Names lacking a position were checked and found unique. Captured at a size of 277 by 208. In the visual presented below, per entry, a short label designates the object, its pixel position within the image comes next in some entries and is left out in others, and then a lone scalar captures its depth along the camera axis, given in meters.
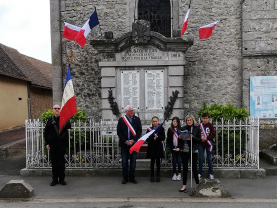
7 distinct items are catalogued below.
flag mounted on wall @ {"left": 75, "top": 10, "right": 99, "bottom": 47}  8.94
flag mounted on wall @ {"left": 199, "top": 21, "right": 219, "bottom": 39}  9.20
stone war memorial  9.38
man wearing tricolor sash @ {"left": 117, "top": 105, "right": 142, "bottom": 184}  6.89
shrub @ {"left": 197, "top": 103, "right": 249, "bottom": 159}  7.70
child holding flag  6.80
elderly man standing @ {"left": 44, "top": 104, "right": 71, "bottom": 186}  6.79
